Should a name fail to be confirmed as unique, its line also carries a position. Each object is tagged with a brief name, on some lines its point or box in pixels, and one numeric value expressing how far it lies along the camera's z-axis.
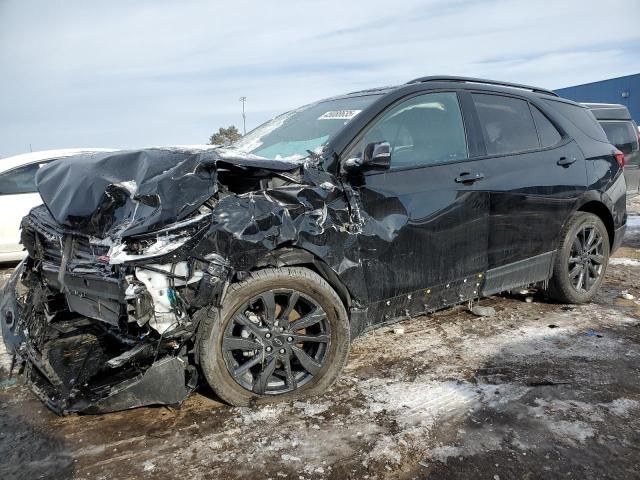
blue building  24.20
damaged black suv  2.61
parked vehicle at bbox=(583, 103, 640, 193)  9.20
